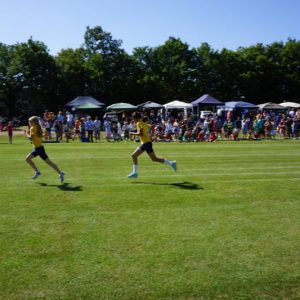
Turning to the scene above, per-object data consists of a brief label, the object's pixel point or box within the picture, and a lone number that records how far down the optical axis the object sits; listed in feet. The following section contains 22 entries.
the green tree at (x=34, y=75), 207.10
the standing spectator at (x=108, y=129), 105.29
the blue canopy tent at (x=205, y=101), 140.05
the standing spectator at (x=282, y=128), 112.66
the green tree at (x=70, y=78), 211.41
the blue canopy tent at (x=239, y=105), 154.51
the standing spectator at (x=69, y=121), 114.31
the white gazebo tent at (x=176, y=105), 139.15
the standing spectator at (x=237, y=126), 106.01
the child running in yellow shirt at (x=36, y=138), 39.14
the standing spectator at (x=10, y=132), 93.94
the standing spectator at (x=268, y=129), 110.32
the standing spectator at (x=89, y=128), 102.81
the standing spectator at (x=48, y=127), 102.89
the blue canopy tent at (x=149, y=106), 147.70
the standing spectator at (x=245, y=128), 112.78
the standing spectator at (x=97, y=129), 104.88
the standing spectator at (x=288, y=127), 110.93
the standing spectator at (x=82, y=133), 101.72
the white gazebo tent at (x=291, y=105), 161.38
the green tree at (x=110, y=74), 211.61
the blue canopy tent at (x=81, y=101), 139.32
